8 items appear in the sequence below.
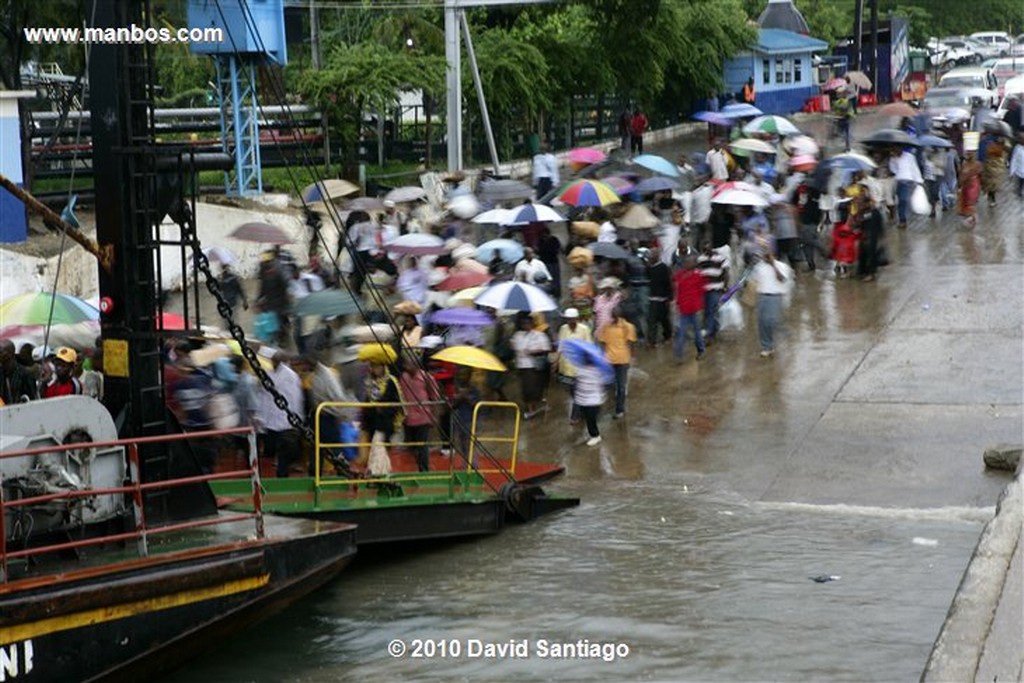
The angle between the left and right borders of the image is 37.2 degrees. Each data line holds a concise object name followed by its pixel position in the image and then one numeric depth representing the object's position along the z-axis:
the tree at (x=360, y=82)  31.61
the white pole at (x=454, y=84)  32.47
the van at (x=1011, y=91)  38.88
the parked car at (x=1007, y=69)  54.12
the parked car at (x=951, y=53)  68.50
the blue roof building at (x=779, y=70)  48.94
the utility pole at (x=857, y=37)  47.34
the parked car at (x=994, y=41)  73.31
